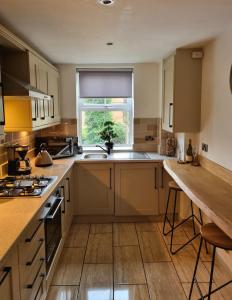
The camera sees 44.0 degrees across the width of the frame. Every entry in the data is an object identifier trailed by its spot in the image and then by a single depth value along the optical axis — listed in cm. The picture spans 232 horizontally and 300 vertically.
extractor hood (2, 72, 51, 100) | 237
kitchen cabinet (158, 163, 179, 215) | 376
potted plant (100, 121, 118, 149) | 423
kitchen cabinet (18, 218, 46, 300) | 164
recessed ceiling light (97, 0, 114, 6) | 184
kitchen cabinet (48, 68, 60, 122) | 362
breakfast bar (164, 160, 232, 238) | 181
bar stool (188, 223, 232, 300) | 192
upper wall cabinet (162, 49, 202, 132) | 328
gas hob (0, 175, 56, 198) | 220
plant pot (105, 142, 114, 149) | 422
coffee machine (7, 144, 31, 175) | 291
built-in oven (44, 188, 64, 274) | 227
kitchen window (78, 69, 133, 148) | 425
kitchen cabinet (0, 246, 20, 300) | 132
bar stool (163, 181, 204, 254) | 306
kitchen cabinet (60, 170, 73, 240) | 303
